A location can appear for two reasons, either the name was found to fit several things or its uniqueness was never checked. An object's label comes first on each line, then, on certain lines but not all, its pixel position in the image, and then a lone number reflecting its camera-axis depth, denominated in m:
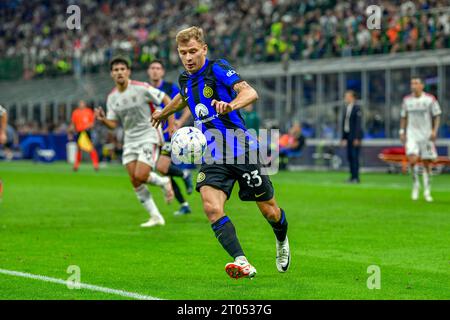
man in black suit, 25.80
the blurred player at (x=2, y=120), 15.54
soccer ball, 8.41
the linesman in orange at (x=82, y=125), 33.38
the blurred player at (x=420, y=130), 18.95
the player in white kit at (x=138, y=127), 14.24
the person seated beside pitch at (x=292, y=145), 34.50
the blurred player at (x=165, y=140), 15.71
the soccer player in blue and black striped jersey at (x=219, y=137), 8.63
